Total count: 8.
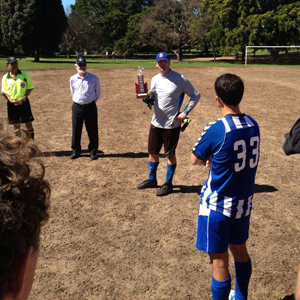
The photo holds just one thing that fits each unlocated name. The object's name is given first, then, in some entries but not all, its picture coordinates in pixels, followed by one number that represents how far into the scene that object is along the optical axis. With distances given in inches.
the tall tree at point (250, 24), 1342.3
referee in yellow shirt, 283.0
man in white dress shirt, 273.6
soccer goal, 1304.1
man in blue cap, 206.4
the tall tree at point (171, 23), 1684.3
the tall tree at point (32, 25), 1519.4
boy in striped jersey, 108.0
